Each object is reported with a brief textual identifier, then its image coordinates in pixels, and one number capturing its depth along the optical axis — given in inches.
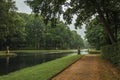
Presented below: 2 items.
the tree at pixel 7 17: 935.0
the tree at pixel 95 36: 902.5
